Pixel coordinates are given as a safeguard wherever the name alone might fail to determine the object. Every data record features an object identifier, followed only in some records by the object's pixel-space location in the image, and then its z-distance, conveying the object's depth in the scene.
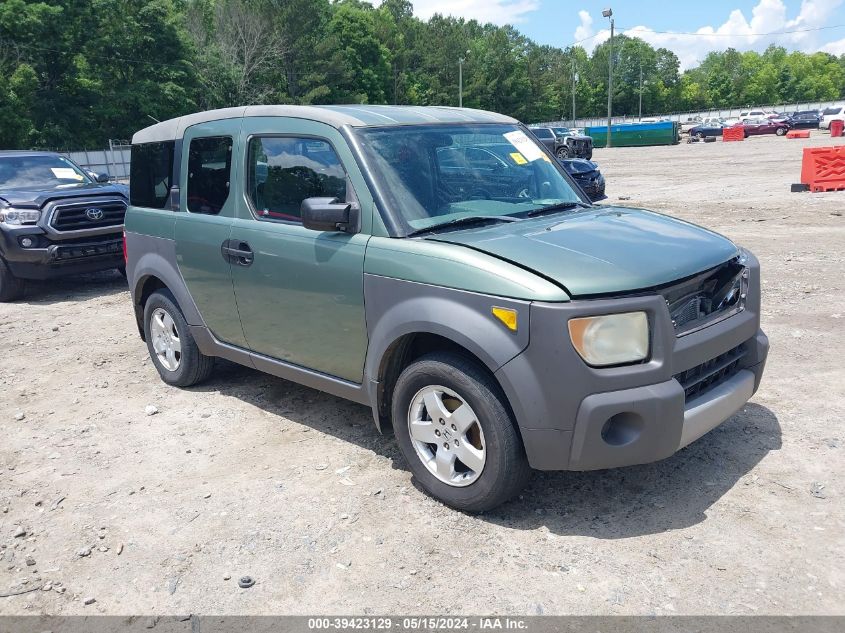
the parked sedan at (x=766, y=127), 56.38
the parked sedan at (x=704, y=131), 54.50
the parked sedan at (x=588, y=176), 15.04
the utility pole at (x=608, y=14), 53.84
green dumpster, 52.16
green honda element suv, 3.20
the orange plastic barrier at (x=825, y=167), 16.27
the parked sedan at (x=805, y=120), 56.72
